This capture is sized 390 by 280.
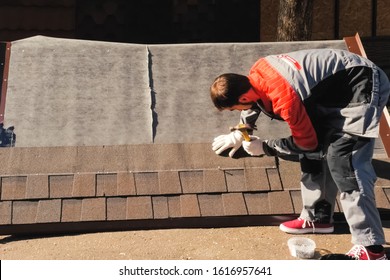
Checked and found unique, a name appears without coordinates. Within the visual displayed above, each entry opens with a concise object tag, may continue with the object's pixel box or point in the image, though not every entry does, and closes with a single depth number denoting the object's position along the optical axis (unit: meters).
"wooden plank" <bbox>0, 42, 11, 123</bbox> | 4.94
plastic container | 4.04
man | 3.83
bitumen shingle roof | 4.42
